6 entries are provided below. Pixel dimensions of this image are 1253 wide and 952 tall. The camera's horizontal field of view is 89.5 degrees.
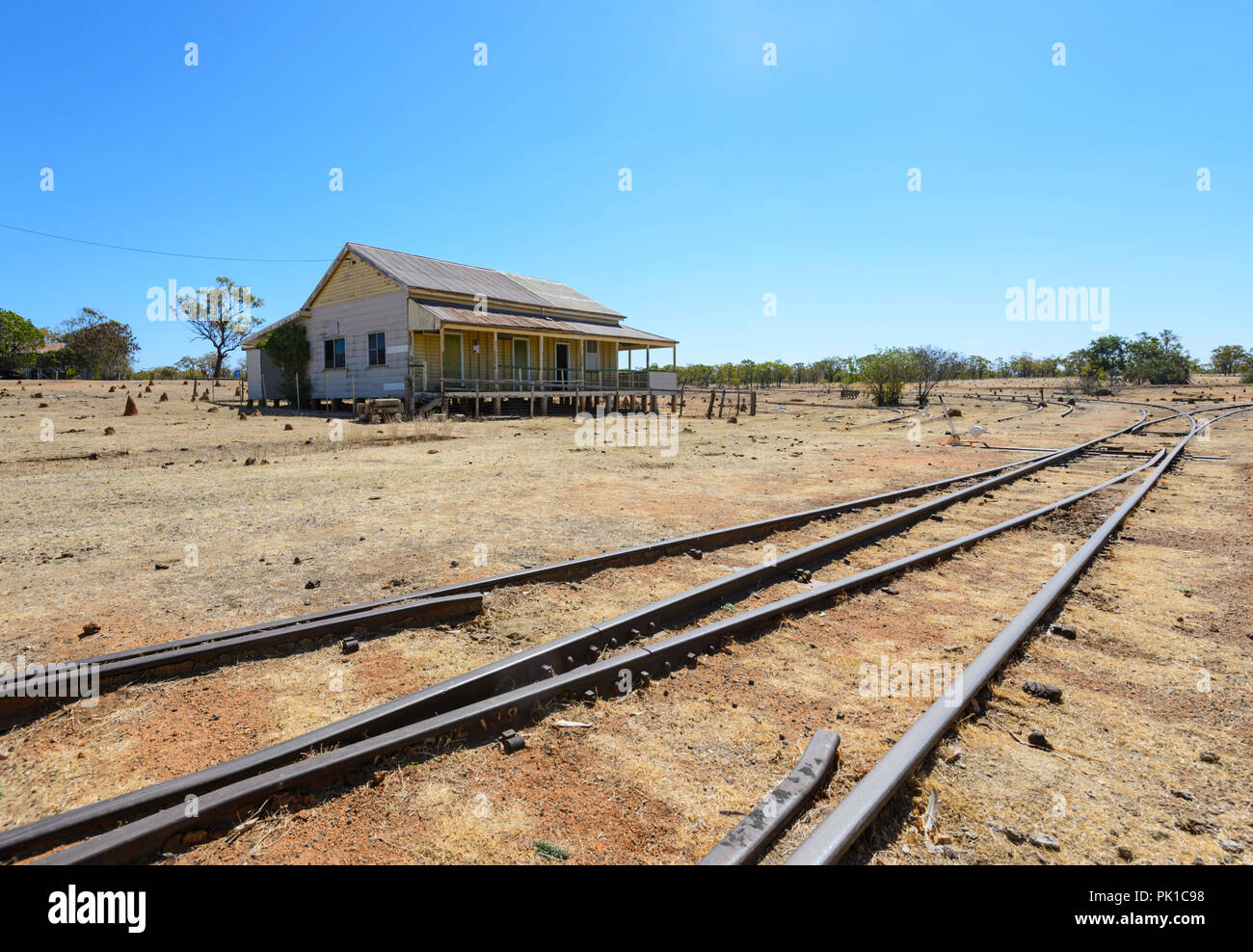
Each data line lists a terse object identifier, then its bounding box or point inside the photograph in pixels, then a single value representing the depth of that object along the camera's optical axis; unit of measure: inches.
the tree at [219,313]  1435.8
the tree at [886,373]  1470.2
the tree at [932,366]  1521.9
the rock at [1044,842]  96.3
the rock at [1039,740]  125.4
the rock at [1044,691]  145.0
